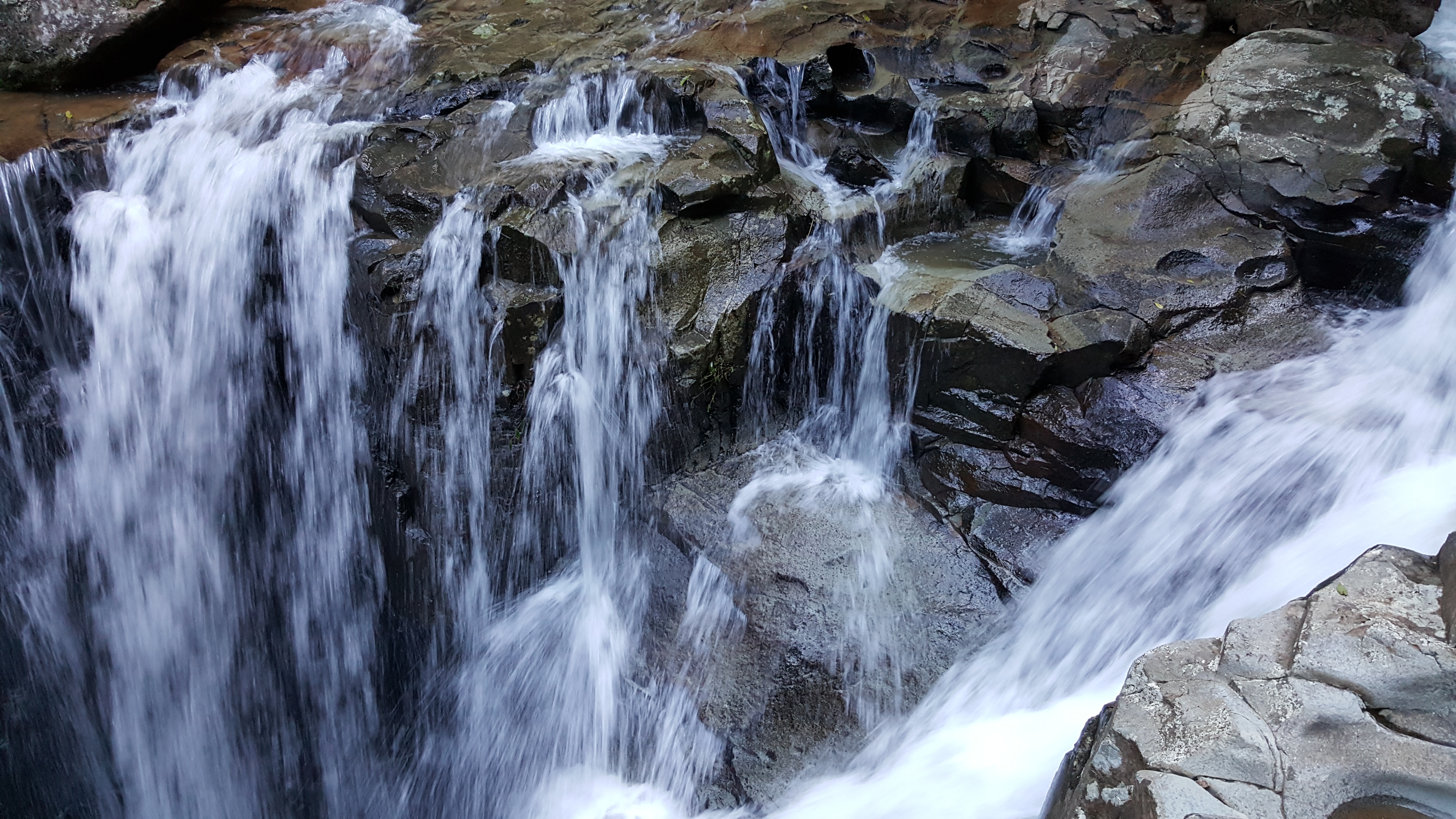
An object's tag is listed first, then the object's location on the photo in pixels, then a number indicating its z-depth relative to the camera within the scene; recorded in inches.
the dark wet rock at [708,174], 186.7
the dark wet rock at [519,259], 179.5
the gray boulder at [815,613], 144.3
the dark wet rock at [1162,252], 168.6
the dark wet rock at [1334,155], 172.6
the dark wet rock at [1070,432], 154.3
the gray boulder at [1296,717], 79.5
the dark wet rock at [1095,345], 159.8
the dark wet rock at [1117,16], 236.4
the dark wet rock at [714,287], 176.2
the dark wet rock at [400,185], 190.5
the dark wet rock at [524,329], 175.6
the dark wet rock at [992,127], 213.9
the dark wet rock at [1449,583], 88.8
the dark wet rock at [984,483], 158.4
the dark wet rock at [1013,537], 153.0
